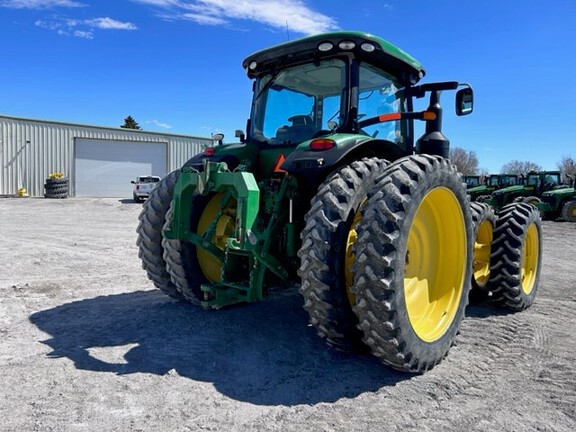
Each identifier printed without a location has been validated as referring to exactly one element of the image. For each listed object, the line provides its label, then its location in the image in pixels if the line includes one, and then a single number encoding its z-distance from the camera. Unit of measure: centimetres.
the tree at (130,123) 5765
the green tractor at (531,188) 2012
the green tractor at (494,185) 2242
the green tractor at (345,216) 309
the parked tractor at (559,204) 1906
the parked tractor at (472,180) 2481
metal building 2648
